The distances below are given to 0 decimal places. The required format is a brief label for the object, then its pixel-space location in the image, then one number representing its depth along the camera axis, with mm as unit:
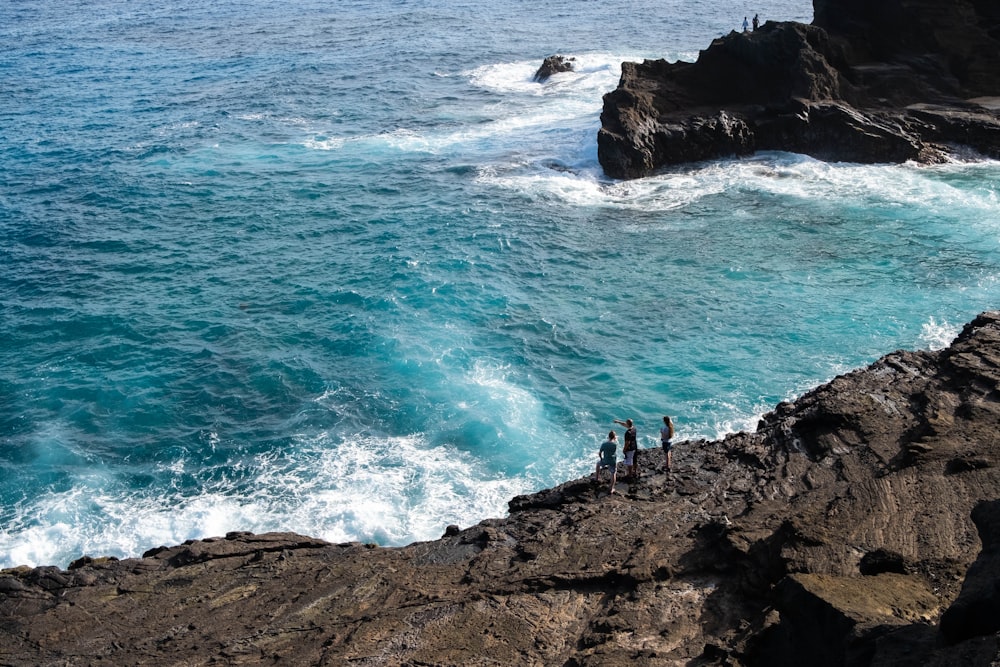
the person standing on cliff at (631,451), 20562
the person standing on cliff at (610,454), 19844
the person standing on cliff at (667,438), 20719
